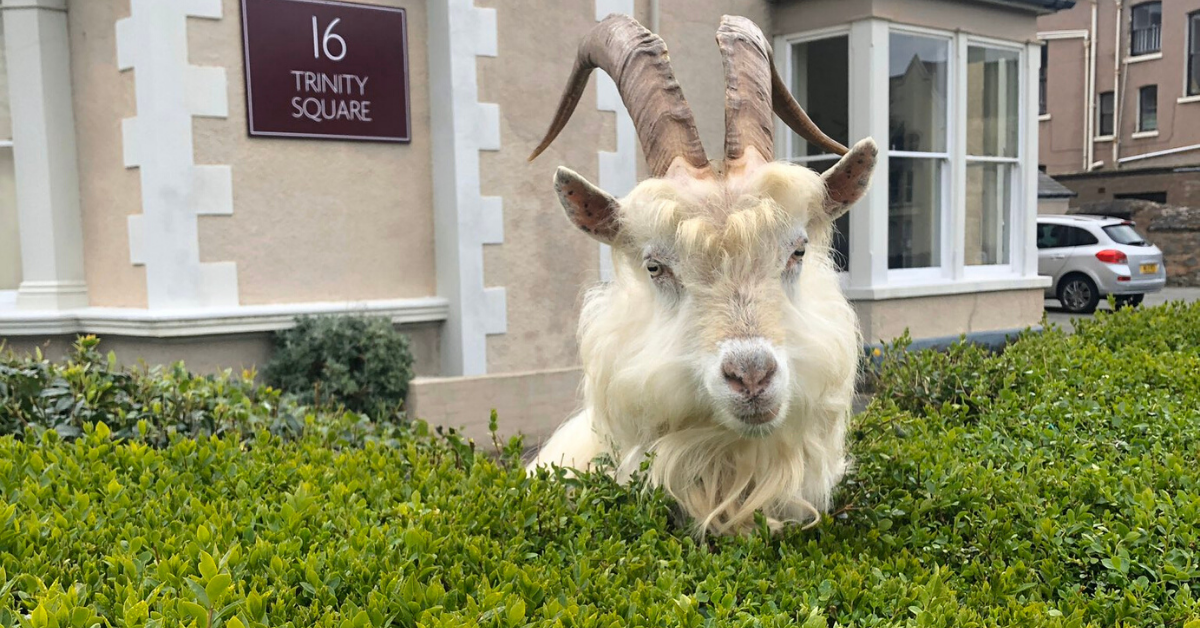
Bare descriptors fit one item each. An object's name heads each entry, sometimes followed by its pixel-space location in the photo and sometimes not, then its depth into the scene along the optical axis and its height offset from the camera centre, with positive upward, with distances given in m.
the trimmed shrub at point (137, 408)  3.70 -0.57
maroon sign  6.55 +1.36
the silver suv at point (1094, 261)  18.50 -0.41
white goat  2.42 -0.17
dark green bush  6.56 -0.72
